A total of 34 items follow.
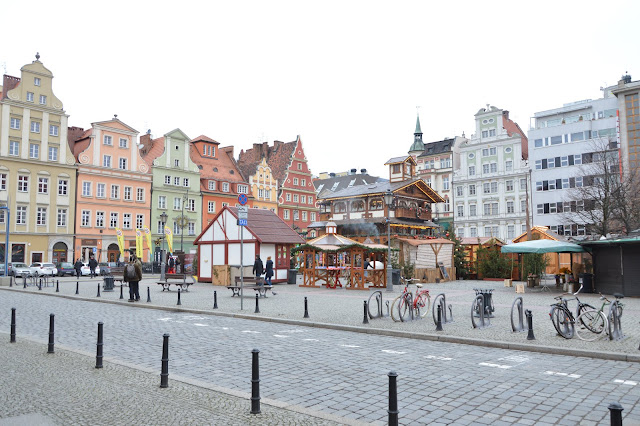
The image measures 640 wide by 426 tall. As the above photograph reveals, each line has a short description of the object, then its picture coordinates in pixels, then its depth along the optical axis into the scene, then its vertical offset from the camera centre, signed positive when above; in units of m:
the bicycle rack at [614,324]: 11.16 -1.46
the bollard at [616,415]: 3.76 -1.15
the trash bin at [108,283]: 26.48 -1.14
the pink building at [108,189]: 56.22 +8.29
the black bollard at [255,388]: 6.11 -1.53
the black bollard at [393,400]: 4.93 -1.37
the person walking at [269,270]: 27.05 -0.53
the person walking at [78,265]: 40.44 -0.30
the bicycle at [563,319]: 11.44 -1.37
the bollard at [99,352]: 8.43 -1.50
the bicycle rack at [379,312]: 14.96 -1.54
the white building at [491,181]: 66.56 +10.34
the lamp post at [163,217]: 46.03 +3.92
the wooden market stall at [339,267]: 28.47 -0.44
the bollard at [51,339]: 9.66 -1.47
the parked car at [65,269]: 44.91 -0.68
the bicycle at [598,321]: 11.23 -1.40
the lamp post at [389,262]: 25.98 -0.15
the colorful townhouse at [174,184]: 63.91 +9.78
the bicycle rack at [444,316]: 13.88 -1.61
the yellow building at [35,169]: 50.69 +9.43
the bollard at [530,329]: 11.22 -1.55
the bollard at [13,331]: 10.81 -1.47
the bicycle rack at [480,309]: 13.25 -1.33
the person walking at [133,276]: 20.75 -0.61
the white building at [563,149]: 60.22 +13.23
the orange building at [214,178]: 70.06 +11.57
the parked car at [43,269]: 42.38 -0.62
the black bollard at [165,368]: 7.26 -1.53
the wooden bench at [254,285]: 21.69 -1.10
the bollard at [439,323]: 12.50 -1.57
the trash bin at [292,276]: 33.16 -1.08
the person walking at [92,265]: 41.81 -0.32
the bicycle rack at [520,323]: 12.55 -1.62
